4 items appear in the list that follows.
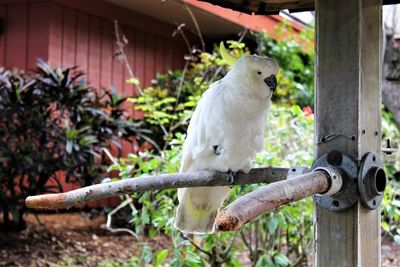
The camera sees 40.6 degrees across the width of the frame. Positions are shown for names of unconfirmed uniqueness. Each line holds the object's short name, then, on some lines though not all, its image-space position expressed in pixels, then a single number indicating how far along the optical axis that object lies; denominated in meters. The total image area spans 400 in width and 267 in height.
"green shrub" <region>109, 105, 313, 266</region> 2.88
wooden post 1.31
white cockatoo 2.08
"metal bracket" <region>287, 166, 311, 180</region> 1.40
